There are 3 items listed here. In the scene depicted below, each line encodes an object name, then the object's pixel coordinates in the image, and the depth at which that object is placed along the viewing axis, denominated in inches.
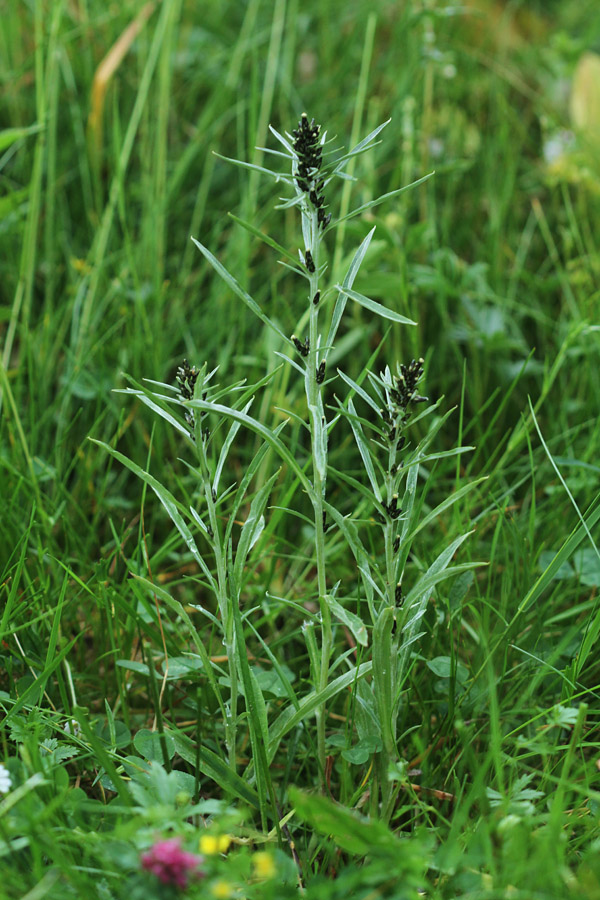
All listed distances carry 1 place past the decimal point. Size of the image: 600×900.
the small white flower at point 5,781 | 45.3
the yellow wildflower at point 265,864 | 43.1
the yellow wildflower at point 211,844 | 43.4
